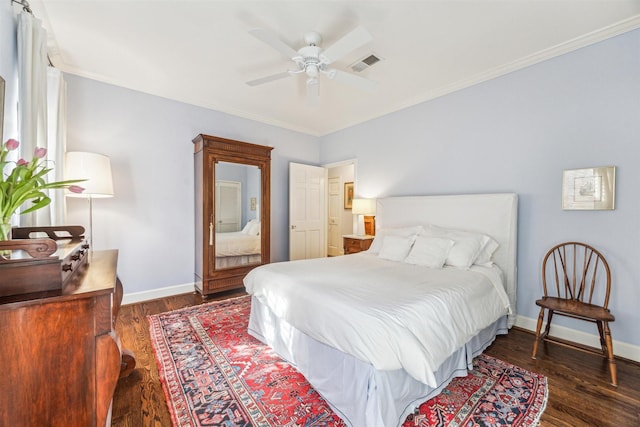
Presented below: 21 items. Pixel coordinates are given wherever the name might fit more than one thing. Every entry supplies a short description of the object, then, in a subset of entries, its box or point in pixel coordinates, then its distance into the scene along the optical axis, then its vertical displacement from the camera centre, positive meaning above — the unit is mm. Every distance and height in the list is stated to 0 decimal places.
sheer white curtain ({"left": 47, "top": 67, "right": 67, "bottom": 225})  2416 +611
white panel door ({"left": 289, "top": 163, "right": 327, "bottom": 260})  4910 -94
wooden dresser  878 -521
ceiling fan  1974 +1236
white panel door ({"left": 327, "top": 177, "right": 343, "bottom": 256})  7031 -277
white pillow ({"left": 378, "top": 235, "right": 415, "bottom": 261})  3059 -458
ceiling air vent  2777 +1541
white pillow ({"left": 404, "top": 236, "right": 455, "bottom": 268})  2715 -446
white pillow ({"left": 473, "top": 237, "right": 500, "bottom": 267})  2789 -445
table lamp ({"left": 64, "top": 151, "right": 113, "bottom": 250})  2654 +330
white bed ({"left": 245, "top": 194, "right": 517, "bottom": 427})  1466 -732
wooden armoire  3672 +38
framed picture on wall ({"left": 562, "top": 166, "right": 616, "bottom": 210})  2299 +192
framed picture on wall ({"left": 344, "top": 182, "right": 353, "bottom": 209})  6879 +341
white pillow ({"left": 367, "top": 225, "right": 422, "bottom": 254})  3346 -317
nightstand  4195 -562
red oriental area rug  1608 -1250
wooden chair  2088 -684
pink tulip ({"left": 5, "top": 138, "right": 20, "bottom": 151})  1008 +220
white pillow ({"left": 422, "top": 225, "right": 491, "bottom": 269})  2674 -392
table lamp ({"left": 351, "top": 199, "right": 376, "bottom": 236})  4316 -104
